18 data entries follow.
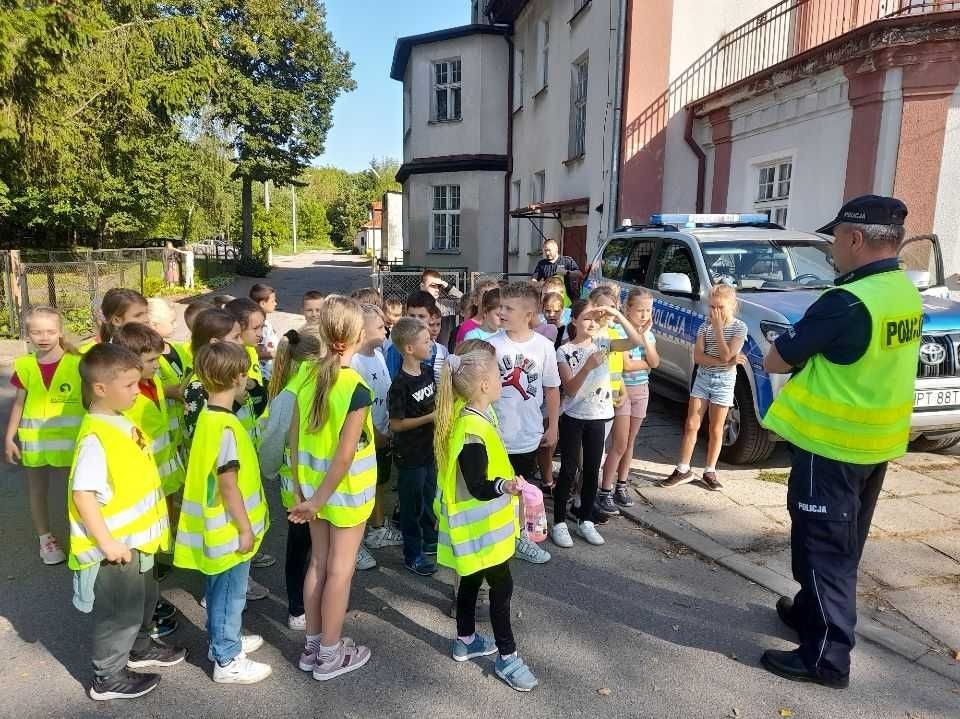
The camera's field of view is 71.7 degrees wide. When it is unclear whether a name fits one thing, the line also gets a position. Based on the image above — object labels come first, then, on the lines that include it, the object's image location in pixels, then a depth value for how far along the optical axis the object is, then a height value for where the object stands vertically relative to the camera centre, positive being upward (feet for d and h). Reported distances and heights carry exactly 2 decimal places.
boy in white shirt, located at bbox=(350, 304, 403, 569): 12.26 -2.32
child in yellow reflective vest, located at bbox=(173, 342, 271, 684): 8.93 -3.66
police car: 16.69 -1.27
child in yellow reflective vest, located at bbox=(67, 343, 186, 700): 8.48 -3.61
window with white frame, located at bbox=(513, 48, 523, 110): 62.90 +15.87
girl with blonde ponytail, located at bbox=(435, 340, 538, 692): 9.29 -3.58
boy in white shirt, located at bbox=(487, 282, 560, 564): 12.51 -2.41
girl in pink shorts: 15.60 -3.68
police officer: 9.07 -2.17
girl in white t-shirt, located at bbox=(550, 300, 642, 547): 13.84 -3.31
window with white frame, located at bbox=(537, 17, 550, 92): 54.13 +15.83
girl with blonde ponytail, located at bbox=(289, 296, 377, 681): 9.04 -3.19
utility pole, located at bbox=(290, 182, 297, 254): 206.49 +10.64
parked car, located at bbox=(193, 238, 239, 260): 97.18 -1.17
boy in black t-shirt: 11.84 -3.40
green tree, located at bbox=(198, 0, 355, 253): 85.15 +19.70
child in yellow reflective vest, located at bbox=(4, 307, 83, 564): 12.32 -2.95
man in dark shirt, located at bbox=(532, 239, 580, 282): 32.32 -0.87
